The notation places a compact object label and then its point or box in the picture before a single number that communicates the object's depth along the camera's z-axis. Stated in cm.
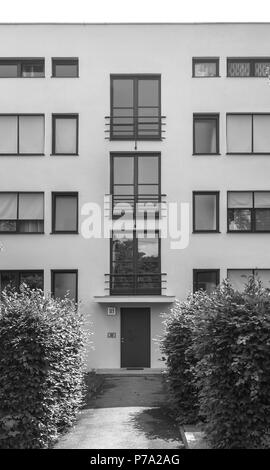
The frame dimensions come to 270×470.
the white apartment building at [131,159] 2209
